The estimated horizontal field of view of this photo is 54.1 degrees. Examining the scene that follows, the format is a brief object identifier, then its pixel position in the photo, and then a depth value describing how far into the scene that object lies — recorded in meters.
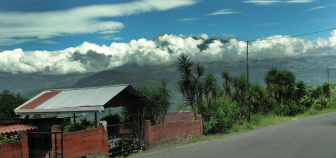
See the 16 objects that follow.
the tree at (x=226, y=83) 28.49
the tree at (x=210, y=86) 23.24
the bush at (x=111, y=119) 16.22
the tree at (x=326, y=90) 50.70
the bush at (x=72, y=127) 15.04
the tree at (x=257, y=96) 34.76
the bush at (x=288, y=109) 36.63
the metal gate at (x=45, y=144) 10.90
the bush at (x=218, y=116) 21.08
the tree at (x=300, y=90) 39.06
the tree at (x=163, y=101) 18.61
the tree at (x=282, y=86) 37.72
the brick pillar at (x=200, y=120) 20.14
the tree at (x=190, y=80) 21.12
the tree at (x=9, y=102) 24.03
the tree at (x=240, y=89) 28.91
